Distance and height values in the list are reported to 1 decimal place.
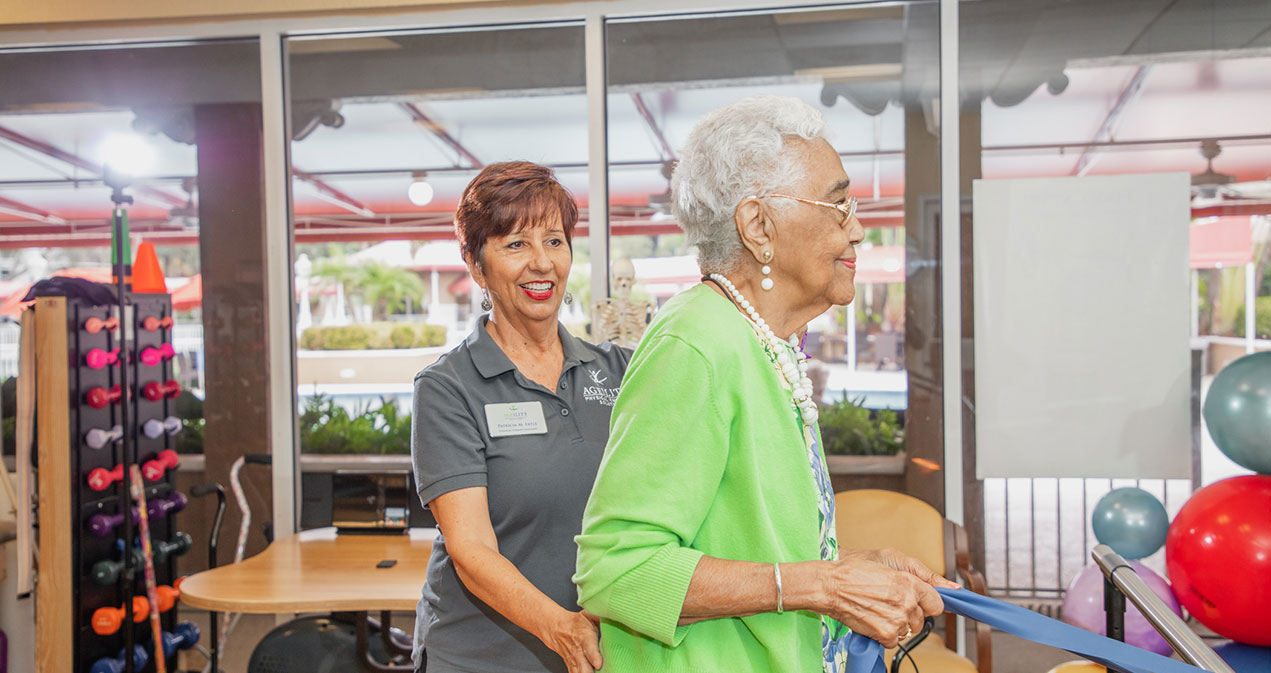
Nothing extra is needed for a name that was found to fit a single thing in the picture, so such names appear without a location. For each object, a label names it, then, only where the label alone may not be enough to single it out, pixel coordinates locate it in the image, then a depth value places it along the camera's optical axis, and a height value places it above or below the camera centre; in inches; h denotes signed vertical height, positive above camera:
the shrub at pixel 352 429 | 153.9 -17.7
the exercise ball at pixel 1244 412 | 108.9 -12.1
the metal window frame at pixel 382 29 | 137.8 +36.1
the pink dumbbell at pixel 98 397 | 121.6 -9.0
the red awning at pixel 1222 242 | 133.3 +11.6
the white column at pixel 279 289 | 149.4 +7.4
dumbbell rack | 119.1 -21.7
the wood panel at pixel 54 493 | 119.0 -21.9
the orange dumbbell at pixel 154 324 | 130.5 +1.4
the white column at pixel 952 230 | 137.6 +14.6
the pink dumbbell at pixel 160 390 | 131.6 -8.8
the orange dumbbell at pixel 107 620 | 122.0 -40.6
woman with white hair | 41.8 -6.5
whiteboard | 133.0 -1.2
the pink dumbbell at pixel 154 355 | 130.1 -3.3
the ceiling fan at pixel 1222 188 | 132.9 +20.0
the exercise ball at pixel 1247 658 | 109.2 -43.8
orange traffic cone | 135.3 +9.5
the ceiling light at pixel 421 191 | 152.6 +24.4
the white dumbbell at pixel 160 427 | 131.3 -14.6
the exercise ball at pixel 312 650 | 120.8 -44.9
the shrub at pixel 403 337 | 154.5 -1.3
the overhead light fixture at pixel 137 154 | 151.1 +32.0
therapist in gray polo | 63.2 -8.9
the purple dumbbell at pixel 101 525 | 121.8 -27.0
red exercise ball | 104.0 -29.7
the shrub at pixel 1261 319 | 132.6 -0.3
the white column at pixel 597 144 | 142.6 +30.4
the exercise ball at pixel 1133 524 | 123.6 -29.5
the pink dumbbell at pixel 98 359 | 120.9 -3.5
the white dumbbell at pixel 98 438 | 121.5 -14.7
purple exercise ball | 113.7 -39.6
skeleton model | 132.6 +2.1
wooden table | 103.8 -32.4
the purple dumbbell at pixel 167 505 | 131.6 -26.7
